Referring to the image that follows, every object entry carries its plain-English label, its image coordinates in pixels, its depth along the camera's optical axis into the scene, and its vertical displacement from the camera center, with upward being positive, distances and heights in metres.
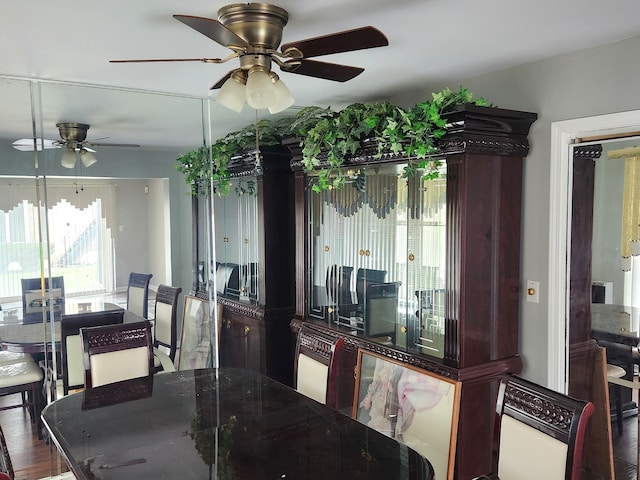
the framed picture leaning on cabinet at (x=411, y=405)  2.73 -1.08
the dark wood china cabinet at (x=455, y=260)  2.69 -0.28
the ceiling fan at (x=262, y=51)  1.85 +0.56
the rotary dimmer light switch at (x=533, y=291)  2.87 -0.44
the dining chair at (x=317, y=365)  2.59 -0.77
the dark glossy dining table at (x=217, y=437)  1.77 -0.84
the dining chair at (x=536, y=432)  1.72 -0.76
